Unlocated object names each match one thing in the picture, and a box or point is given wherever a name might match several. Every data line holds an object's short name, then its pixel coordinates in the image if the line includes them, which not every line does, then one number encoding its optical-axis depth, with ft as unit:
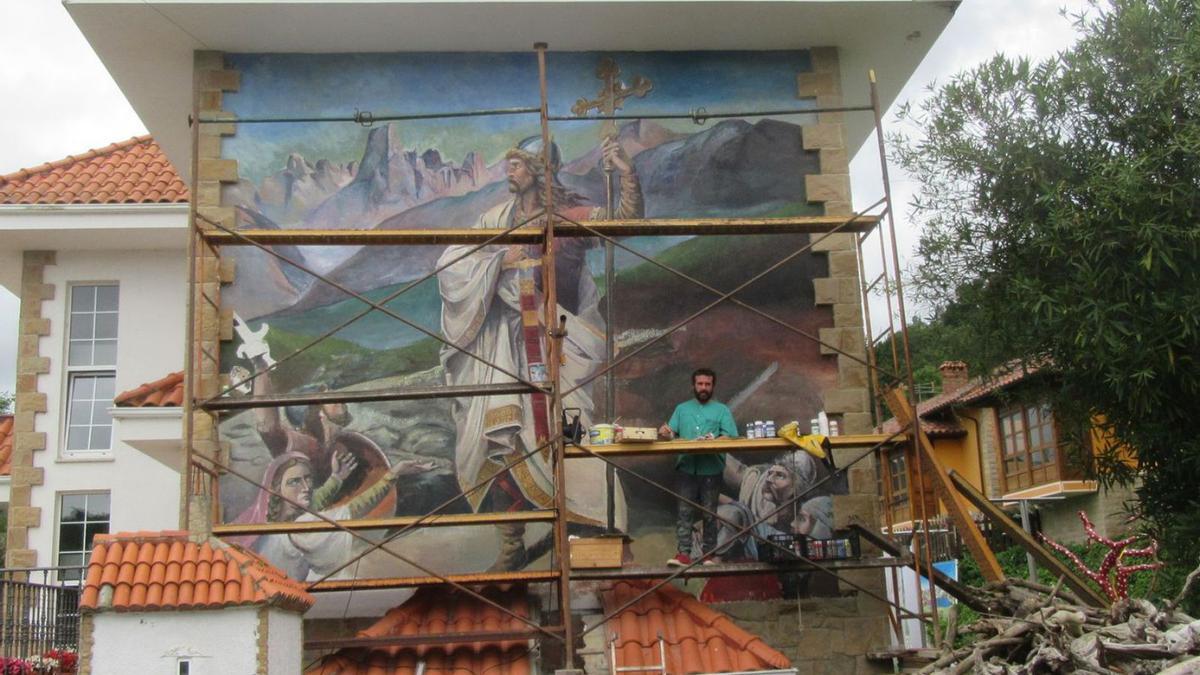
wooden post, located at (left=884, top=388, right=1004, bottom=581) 35.45
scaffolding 35.35
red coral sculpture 29.43
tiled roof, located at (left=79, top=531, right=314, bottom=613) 31.42
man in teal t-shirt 38.09
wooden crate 35.91
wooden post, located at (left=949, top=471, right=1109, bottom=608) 34.22
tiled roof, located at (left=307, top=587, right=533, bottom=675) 35.55
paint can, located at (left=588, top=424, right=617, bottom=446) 36.29
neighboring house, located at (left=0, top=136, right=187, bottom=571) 56.18
